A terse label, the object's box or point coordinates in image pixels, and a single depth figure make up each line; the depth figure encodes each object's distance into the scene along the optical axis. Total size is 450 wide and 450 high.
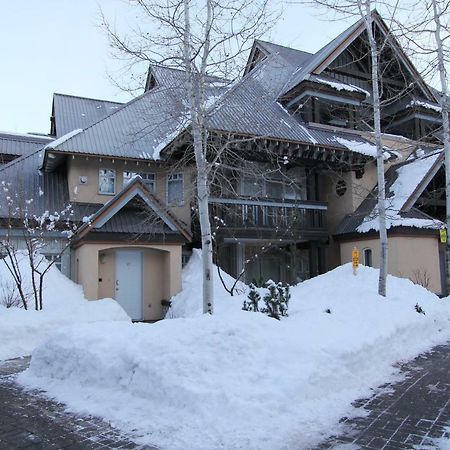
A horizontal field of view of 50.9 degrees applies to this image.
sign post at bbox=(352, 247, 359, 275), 13.88
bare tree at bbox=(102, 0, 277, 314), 10.12
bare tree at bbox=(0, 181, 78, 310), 13.79
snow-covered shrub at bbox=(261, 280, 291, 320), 9.49
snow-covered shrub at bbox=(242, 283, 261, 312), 9.99
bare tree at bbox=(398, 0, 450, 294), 13.62
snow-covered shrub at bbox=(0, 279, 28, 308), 12.97
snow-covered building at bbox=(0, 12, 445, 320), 15.62
